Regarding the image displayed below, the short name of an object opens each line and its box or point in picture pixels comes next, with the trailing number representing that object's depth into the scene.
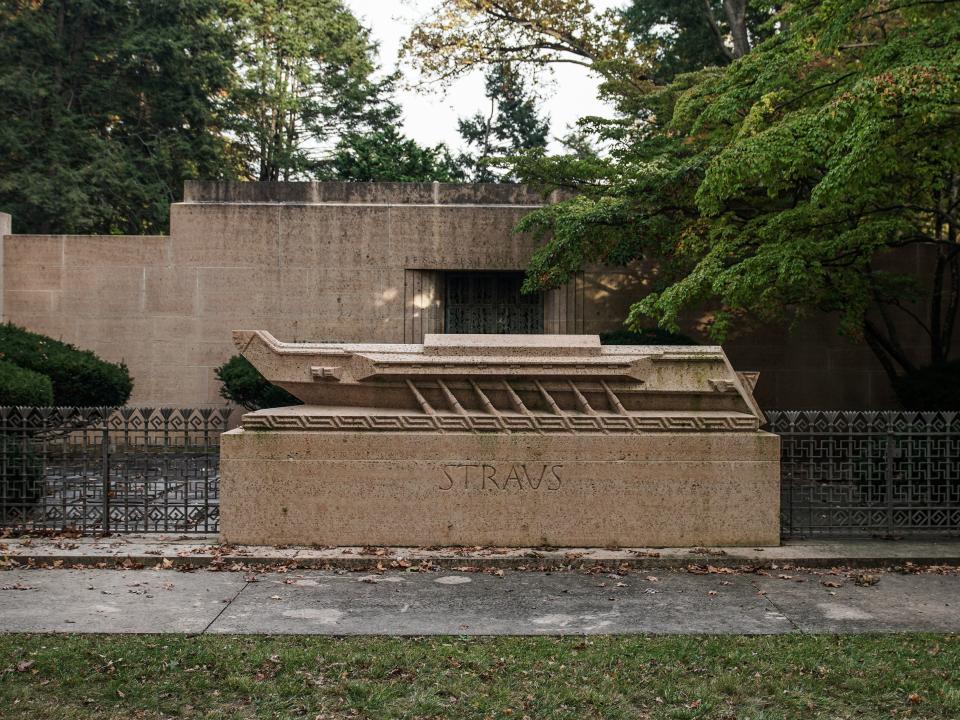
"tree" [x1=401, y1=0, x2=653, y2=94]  23.11
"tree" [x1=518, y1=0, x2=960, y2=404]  8.95
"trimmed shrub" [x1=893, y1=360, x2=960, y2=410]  13.05
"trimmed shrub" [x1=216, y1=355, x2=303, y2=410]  15.86
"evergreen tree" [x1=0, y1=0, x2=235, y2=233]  24.73
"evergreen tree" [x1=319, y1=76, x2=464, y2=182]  22.44
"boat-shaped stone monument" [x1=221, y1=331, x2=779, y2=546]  8.12
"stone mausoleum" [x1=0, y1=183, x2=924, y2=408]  17.28
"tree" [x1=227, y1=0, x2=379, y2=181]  30.98
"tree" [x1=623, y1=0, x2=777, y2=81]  25.19
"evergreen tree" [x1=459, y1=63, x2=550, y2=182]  43.75
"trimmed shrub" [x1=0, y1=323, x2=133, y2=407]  13.70
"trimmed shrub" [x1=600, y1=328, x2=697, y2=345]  15.69
